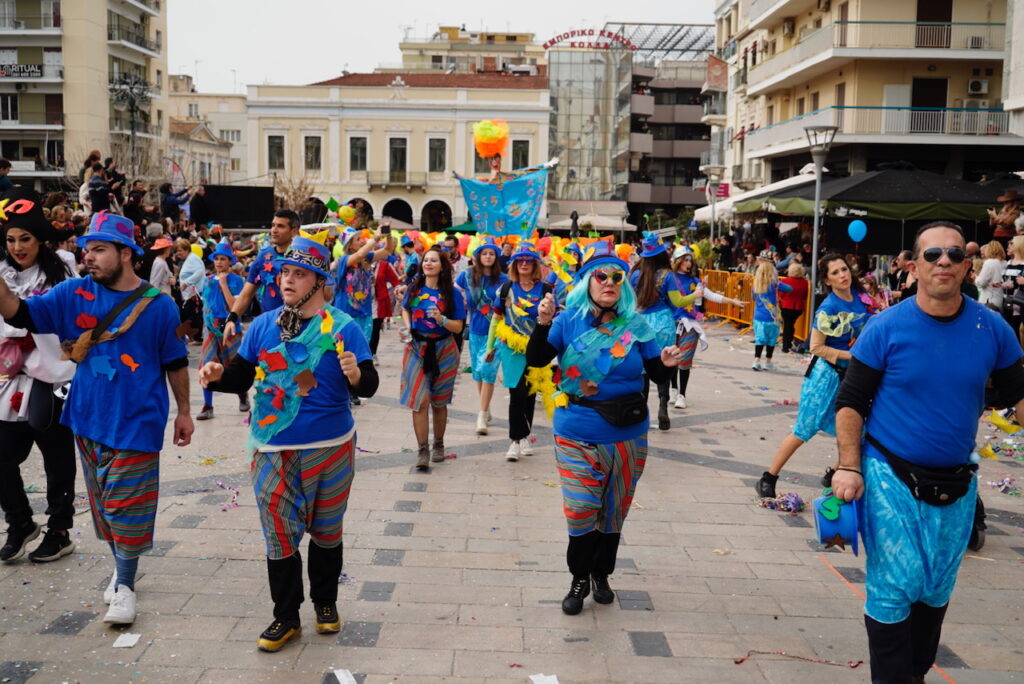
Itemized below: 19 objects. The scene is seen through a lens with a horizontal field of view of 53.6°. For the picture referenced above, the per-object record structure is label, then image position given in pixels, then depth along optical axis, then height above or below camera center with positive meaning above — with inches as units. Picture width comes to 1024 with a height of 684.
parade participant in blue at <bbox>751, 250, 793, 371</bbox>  603.5 -42.2
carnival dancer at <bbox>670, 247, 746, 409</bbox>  389.4 -21.7
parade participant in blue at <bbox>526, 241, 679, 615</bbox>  197.6 -31.8
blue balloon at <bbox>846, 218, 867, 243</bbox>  698.8 +8.4
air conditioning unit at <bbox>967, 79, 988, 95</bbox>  1155.9 +178.8
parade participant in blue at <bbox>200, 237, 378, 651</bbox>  178.4 -30.9
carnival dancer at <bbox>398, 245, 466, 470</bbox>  314.8 -32.6
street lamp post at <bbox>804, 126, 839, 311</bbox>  668.1 +61.1
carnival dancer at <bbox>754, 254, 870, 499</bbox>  271.3 -29.9
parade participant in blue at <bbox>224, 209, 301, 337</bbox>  307.0 -9.7
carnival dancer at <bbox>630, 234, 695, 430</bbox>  363.9 -18.9
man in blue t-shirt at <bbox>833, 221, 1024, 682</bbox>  144.9 -27.6
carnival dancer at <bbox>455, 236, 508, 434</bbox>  371.6 -22.5
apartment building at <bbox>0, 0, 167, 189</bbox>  2069.4 +291.4
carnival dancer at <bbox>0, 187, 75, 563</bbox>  215.5 -35.3
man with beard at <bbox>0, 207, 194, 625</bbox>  186.9 -29.2
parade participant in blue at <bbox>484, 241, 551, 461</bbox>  330.0 -29.1
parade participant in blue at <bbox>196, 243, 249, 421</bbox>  386.3 -27.3
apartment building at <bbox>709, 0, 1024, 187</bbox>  1127.0 +186.9
